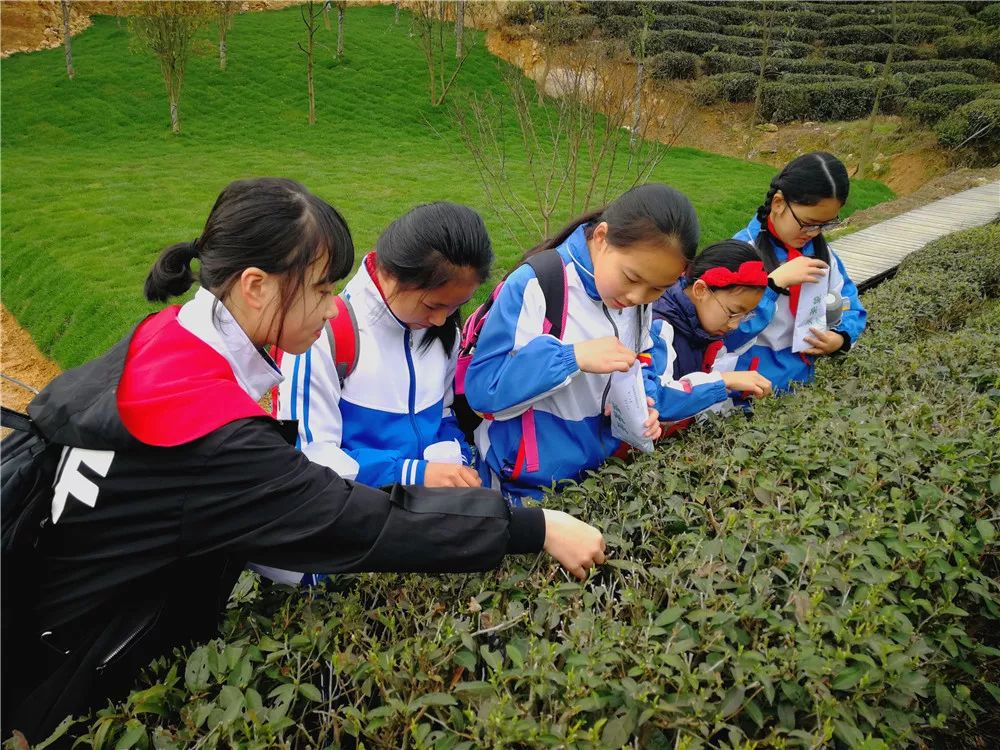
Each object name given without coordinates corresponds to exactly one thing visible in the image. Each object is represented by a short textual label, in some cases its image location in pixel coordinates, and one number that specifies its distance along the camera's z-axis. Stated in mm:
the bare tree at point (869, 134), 15680
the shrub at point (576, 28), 22547
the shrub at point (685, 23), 23641
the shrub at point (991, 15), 21250
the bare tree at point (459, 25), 22250
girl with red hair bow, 2332
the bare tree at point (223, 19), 21000
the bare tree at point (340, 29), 21516
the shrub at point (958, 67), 19672
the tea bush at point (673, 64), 20891
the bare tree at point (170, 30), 15359
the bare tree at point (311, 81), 17906
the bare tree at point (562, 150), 7824
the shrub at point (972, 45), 20531
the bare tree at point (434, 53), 20172
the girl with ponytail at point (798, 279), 2752
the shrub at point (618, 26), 23359
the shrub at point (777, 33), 23080
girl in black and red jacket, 1091
